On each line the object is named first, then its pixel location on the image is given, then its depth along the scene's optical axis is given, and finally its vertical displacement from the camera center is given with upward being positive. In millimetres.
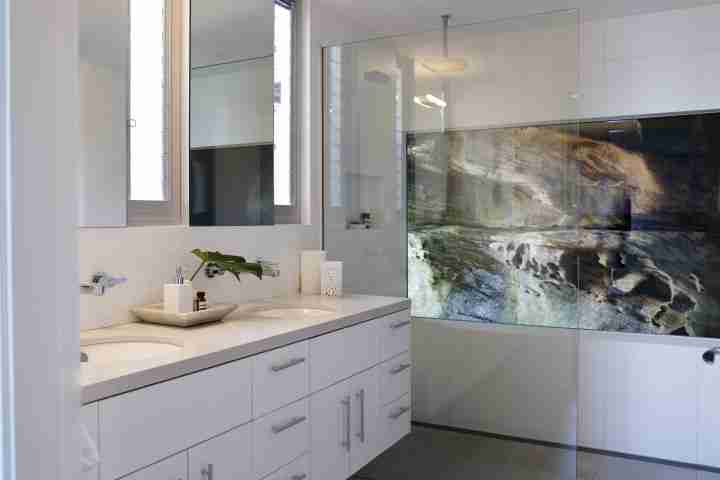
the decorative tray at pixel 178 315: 1869 -277
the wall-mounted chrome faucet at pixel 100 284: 1752 -160
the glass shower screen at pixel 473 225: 2715 +30
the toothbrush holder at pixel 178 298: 1899 -220
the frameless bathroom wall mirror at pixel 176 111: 1829 +441
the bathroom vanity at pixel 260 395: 1295 -459
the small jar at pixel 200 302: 1979 -243
